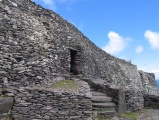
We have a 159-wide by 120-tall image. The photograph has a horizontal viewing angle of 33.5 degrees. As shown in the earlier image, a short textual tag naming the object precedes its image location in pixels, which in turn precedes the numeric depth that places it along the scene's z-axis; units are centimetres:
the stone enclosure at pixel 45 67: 1087
